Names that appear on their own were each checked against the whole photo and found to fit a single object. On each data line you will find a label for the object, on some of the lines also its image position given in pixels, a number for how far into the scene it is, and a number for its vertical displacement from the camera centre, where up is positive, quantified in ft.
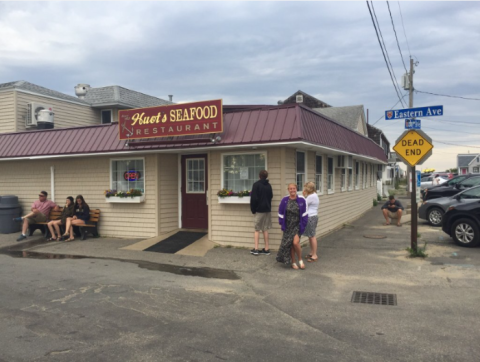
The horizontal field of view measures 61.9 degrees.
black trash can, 41.45 -3.46
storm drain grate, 19.24 -5.85
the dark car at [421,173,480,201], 55.12 -0.89
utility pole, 28.45 -2.38
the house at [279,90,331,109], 131.95 +26.50
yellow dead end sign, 28.62 +2.41
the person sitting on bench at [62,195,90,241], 37.04 -3.47
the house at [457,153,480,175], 271.90 +12.53
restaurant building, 30.78 +1.45
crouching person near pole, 44.11 -3.34
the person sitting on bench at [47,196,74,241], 37.29 -3.72
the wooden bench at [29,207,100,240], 37.60 -4.50
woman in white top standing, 27.43 -2.43
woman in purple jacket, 25.21 -2.67
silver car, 42.27 -3.12
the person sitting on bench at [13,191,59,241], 38.32 -3.09
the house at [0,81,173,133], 55.62 +11.88
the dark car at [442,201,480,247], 30.55 -3.40
